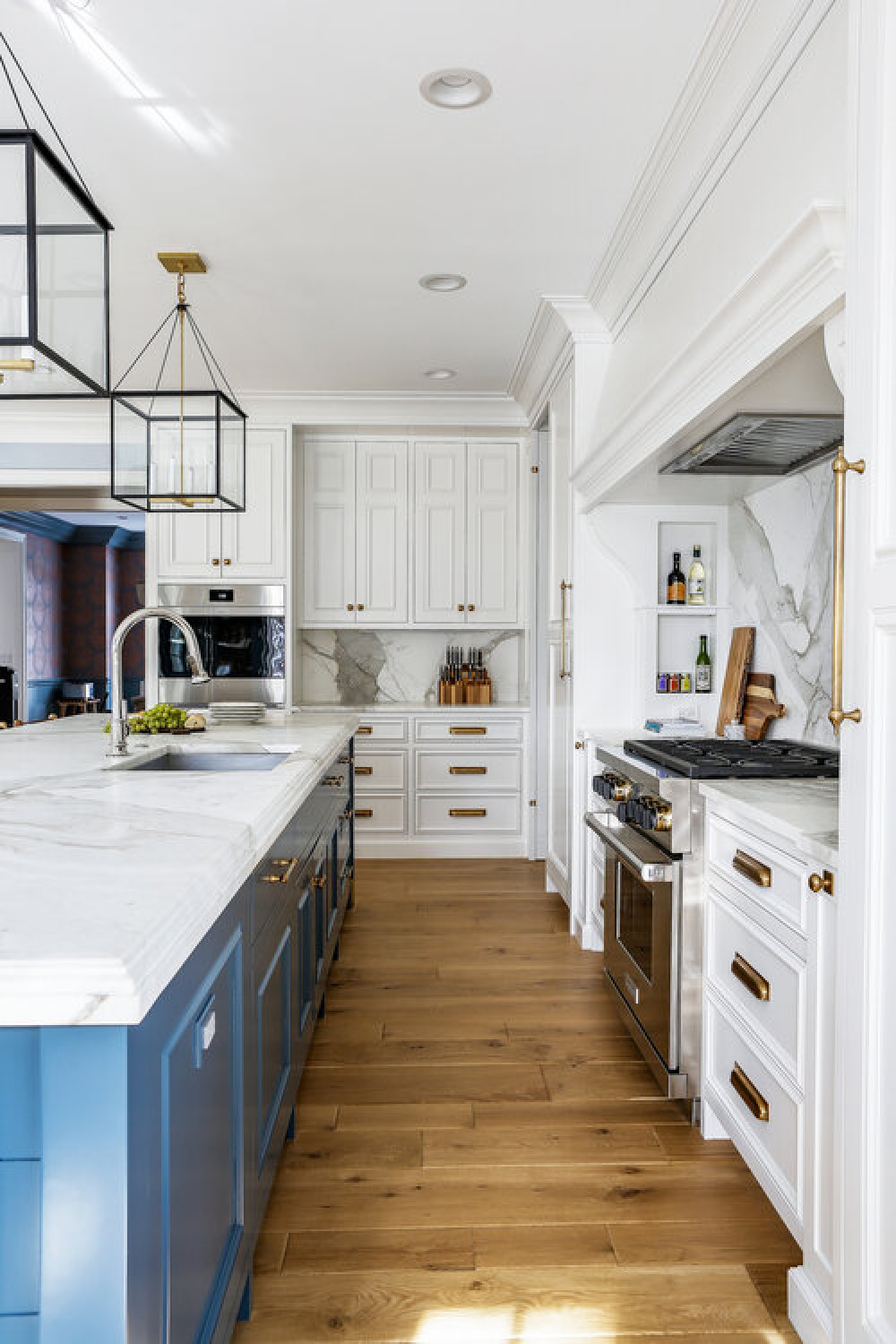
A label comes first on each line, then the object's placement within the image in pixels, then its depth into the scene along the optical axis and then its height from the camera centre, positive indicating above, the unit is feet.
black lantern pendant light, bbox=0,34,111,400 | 4.62 +2.00
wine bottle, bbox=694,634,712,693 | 12.48 -0.19
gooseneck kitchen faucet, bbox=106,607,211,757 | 8.68 -0.20
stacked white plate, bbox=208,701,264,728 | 12.15 -0.74
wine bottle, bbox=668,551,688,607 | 12.42 +0.97
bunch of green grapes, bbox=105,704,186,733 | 10.58 -0.74
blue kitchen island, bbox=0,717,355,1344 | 3.00 -1.54
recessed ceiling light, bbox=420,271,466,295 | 12.03 +4.91
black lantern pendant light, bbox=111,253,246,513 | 10.11 +2.31
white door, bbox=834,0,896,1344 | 4.24 -0.34
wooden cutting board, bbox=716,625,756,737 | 11.16 -0.24
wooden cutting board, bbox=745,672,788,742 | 10.46 -0.54
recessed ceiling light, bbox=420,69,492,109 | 7.79 +4.87
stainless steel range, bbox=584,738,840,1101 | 7.80 -1.97
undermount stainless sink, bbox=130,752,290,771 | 9.45 -1.08
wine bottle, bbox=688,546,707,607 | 12.41 +0.99
